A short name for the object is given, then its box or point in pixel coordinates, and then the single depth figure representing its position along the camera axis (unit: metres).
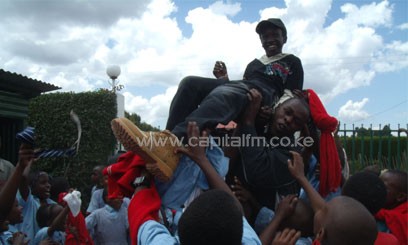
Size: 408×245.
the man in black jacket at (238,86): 2.15
